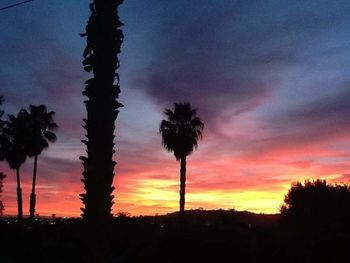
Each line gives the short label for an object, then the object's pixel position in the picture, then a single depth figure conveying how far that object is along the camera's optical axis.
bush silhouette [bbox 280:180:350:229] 26.67
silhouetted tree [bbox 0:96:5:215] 46.92
